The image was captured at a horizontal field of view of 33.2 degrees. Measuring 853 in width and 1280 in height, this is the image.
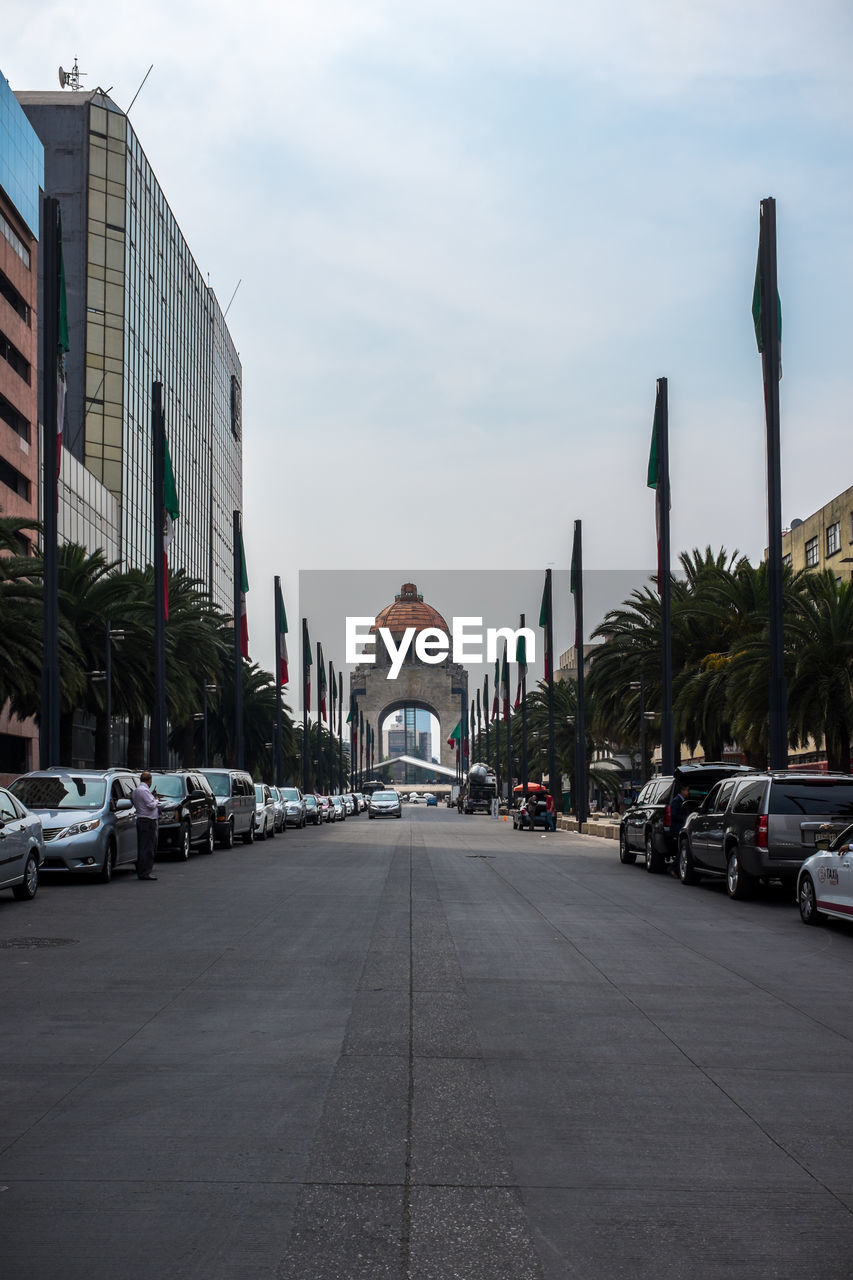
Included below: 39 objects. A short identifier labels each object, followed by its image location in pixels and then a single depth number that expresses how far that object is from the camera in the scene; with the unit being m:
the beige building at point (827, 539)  63.66
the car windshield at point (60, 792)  22.05
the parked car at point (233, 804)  34.78
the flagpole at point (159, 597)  37.38
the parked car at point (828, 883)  14.88
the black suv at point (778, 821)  18.64
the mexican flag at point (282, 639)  62.97
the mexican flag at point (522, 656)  72.19
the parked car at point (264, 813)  41.06
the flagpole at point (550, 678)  59.47
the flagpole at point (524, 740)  73.25
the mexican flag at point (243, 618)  54.03
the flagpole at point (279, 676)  62.47
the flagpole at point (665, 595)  34.50
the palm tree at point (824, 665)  33.06
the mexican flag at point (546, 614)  59.44
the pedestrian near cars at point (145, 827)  22.27
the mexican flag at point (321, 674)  91.25
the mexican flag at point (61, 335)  28.89
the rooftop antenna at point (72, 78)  78.38
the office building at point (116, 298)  72.00
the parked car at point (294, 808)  55.44
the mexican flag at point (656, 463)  35.44
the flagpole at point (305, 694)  78.68
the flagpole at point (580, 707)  49.88
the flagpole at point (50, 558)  28.39
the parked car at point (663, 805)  25.27
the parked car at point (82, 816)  21.39
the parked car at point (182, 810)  28.67
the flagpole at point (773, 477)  25.17
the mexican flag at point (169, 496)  39.22
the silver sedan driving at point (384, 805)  78.75
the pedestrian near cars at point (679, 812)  25.02
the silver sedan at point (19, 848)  17.58
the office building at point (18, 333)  54.38
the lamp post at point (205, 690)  58.56
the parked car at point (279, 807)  49.53
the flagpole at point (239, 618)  52.69
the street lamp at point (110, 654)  39.31
